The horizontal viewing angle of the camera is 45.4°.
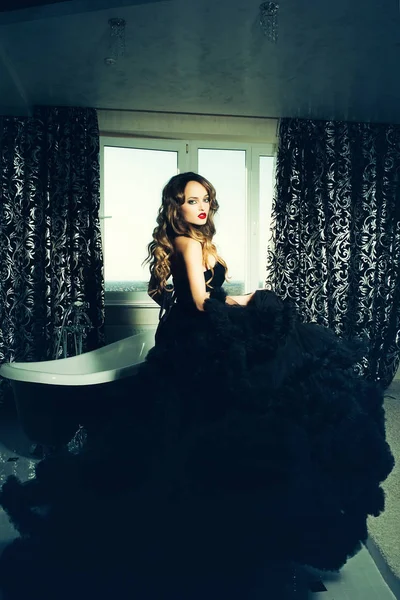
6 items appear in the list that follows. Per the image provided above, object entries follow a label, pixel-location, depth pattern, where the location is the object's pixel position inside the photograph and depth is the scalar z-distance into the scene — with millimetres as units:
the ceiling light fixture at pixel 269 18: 2244
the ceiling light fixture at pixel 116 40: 2387
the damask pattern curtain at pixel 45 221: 3414
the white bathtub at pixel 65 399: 2039
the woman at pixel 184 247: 1915
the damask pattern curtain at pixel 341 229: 3682
